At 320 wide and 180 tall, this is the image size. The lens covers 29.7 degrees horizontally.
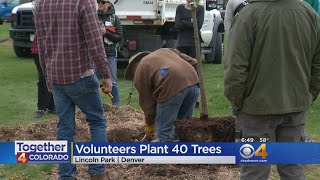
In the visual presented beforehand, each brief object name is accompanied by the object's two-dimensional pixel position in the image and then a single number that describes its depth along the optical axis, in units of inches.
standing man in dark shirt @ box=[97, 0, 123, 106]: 343.3
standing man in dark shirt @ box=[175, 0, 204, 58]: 383.6
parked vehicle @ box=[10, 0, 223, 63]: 495.8
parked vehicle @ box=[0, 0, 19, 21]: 1131.8
